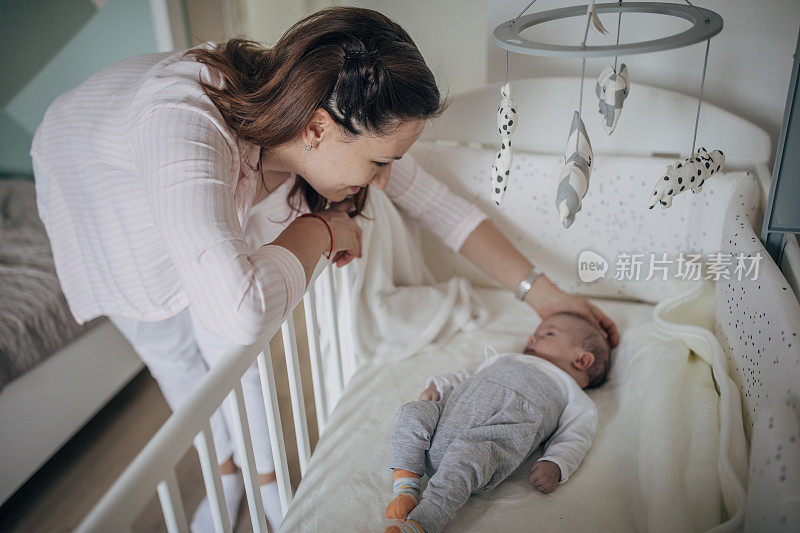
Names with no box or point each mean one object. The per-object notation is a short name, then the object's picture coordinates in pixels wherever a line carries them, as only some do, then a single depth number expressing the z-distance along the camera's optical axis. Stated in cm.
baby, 91
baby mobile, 76
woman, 76
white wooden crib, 72
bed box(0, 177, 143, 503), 139
